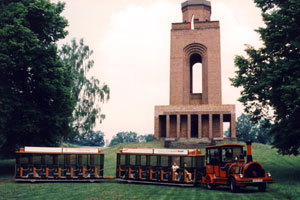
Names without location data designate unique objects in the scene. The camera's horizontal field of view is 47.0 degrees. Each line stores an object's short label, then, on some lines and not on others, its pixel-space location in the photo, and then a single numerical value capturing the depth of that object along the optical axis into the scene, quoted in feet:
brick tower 186.70
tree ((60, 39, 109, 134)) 158.20
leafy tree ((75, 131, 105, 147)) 421.18
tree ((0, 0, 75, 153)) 85.61
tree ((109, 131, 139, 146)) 530.92
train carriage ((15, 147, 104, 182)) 74.69
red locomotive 53.52
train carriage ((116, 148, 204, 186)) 67.87
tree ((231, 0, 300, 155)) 69.51
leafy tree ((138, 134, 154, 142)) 525.67
